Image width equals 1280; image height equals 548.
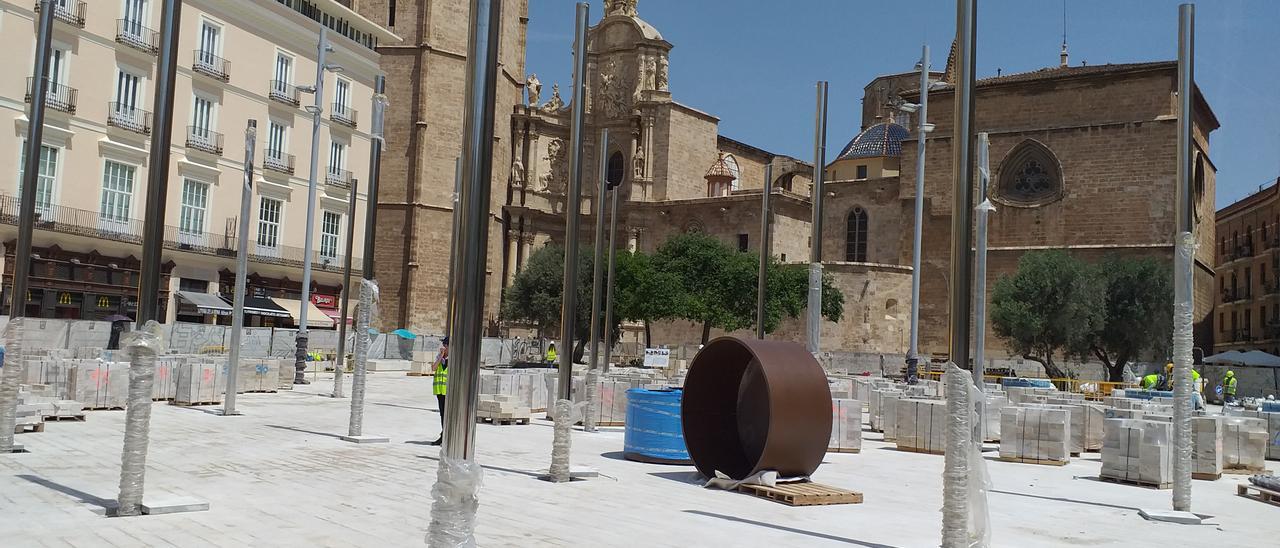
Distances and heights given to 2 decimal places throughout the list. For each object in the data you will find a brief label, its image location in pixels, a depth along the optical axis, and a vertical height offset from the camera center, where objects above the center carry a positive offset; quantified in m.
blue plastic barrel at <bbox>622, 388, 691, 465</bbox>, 12.58 -1.16
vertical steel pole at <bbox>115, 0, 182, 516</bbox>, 7.73 +0.17
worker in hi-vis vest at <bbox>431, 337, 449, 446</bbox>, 13.66 -0.74
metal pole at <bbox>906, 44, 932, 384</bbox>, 24.16 +3.51
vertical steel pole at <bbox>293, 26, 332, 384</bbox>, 25.05 +2.33
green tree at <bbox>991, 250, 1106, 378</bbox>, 39.03 +2.17
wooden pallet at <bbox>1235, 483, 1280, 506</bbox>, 11.16 -1.41
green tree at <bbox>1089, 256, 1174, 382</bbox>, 39.59 +2.13
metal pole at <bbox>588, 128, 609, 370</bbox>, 13.79 +1.02
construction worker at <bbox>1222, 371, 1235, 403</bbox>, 29.26 -0.54
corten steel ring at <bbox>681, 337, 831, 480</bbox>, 10.24 -0.72
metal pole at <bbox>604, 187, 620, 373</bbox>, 17.09 +1.13
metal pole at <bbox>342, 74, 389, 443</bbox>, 13.70 -0.58
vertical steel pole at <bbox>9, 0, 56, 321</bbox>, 10.59 +1.60
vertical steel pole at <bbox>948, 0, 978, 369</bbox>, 7.18 +1.27
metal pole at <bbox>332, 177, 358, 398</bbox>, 21.94 -0.17
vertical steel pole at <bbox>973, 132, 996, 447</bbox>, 15.12 +1.54
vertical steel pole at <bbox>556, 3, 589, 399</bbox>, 10.74 +1.17
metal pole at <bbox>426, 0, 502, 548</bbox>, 5.30 -0.01
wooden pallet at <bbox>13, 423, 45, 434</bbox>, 12.69 -1.59
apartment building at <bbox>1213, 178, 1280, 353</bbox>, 51.50 +5.42
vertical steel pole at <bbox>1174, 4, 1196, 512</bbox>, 9.78 +0.96
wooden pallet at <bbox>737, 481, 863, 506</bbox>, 9.59 -1.45
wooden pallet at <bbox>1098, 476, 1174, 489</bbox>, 12.23 -1.47
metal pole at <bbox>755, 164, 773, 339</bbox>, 15.37 +1.40
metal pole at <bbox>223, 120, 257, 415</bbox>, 15.71 +0.69
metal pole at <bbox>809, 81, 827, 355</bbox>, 14.21 +1.89
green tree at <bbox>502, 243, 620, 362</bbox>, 48.32 +2.04
